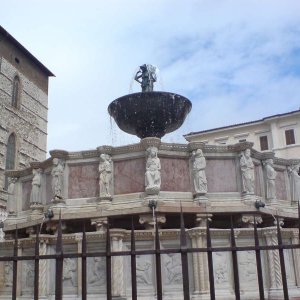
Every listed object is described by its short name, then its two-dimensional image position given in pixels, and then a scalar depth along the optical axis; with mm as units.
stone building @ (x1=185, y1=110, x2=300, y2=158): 41375
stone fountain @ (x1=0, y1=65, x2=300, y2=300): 8492
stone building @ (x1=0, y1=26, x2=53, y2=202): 36969
